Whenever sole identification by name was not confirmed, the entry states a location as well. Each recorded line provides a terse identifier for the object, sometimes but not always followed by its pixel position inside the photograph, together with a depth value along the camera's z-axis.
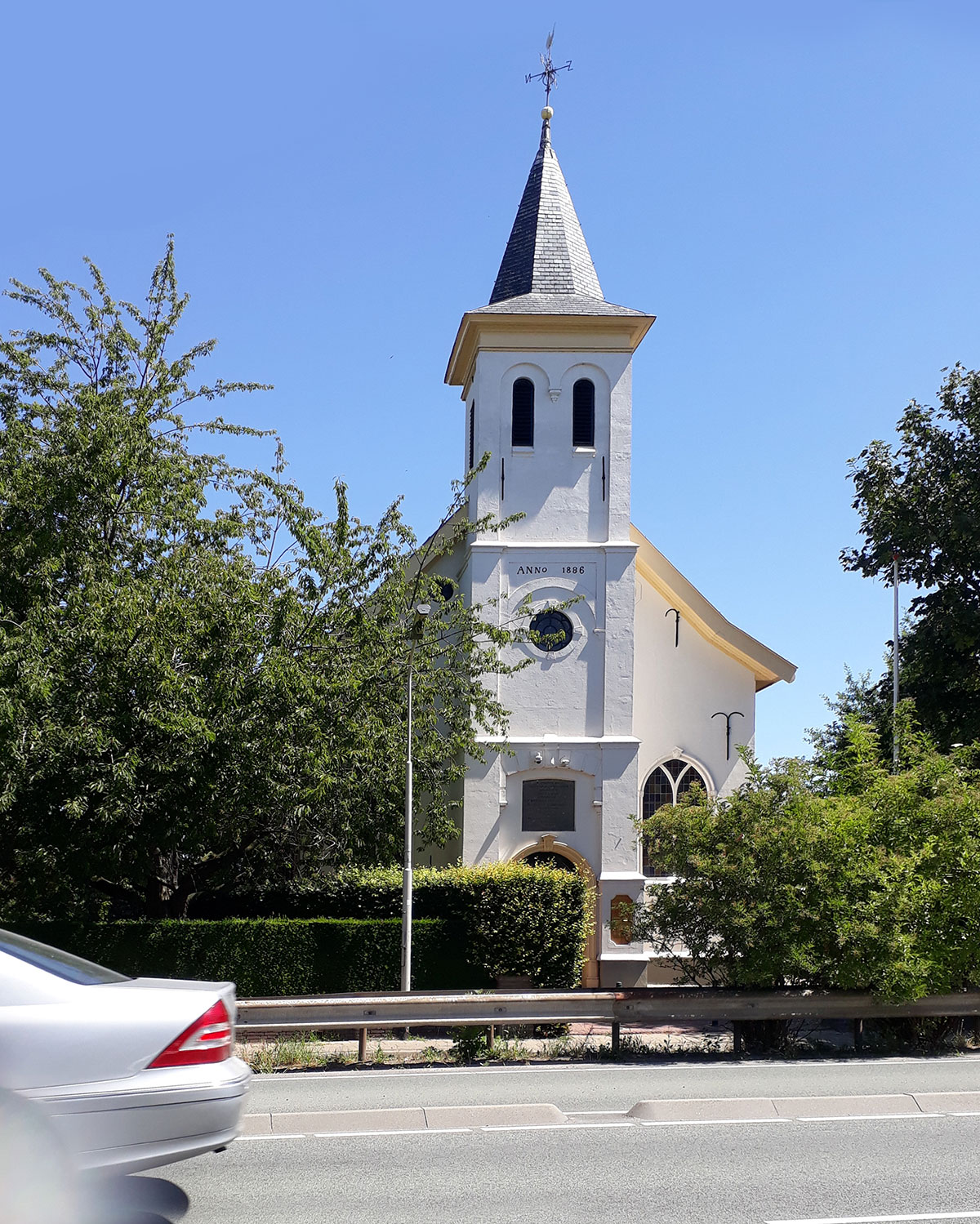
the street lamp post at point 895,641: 25.65
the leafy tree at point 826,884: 13.58
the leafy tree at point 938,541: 23.84
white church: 24.05
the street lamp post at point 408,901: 18.41
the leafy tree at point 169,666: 15.77
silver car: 5.79
